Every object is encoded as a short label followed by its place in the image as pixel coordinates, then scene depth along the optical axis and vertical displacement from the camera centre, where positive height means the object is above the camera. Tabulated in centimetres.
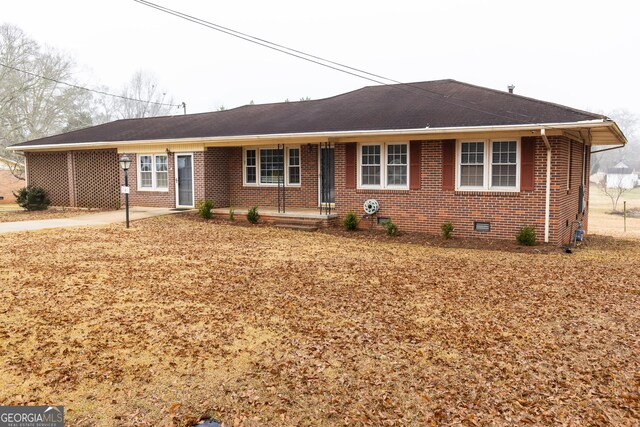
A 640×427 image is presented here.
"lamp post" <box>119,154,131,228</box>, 1446 +50
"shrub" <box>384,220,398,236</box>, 1368 -125
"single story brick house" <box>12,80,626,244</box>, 1252 +71
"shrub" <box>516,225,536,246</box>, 1212 -130
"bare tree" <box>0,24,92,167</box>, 3616 +690
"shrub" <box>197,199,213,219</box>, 1623 -84
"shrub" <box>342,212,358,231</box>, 1446 -112
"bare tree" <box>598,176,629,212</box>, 3697 -43
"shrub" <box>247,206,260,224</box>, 1565 -103
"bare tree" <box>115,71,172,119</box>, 6072 +943
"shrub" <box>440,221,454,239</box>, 1306 -120
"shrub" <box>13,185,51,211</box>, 2088 -66
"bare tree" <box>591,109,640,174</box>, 9319 +957
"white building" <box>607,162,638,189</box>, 6569 +70
